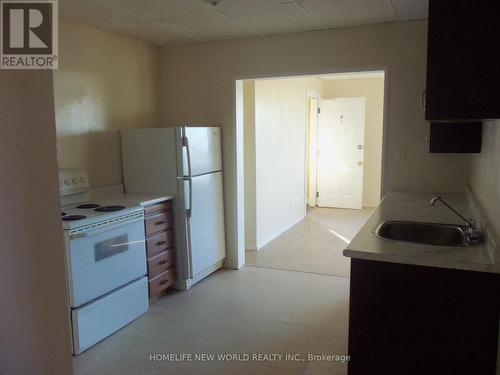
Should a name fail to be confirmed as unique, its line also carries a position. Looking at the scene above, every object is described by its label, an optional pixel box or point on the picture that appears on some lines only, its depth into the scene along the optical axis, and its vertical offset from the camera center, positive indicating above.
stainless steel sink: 2.45 -0.56
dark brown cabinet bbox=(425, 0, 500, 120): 1.65 +0.33
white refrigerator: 3.71 -0.32
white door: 7.51 -0.21
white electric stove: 2.71 -0.85
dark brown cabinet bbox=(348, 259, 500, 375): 1.81 -0.83
